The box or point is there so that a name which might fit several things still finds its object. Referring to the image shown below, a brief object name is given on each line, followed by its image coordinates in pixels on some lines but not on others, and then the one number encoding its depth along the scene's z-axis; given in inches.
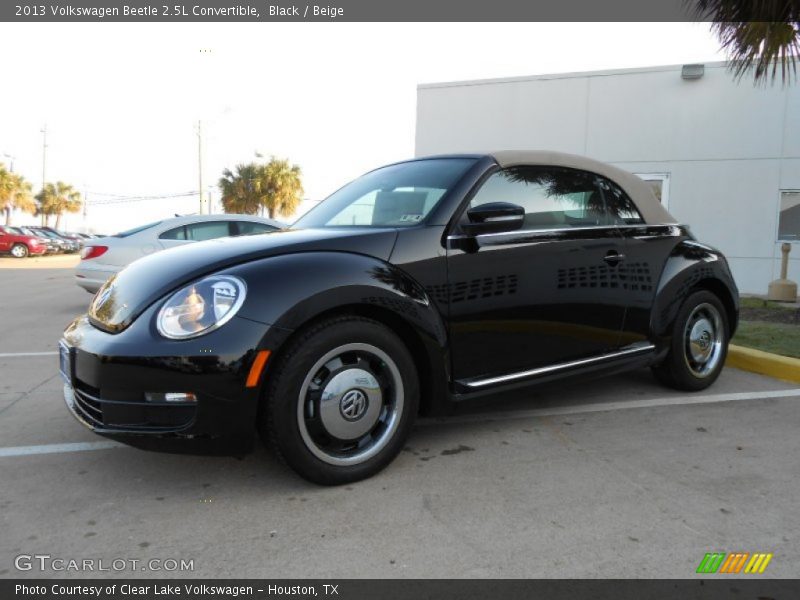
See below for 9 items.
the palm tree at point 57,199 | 2309.3
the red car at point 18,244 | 1068.5
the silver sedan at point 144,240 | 323.6
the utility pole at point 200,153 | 1135.6
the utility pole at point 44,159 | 2085.4
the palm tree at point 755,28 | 243.4
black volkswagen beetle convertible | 94.8
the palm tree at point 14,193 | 1726.1
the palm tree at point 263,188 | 1546.5
